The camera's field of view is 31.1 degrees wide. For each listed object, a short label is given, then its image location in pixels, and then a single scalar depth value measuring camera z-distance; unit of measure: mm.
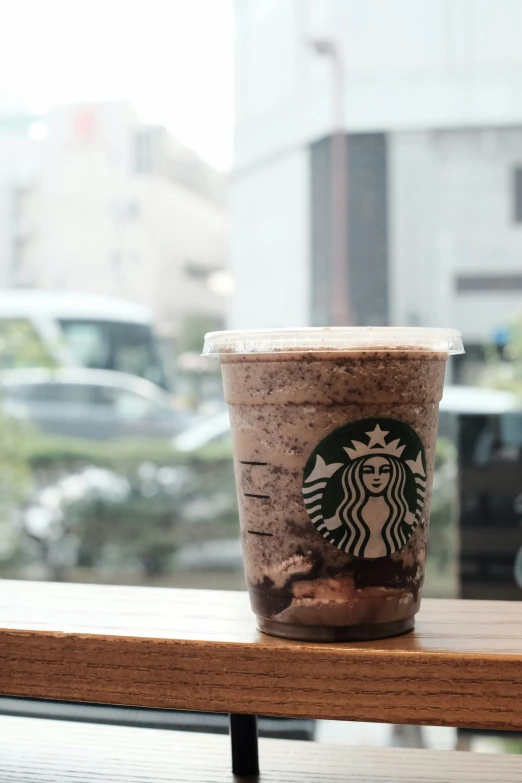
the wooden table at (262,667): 632
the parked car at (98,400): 3705
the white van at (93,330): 3713
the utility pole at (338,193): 3453
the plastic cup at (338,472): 666
